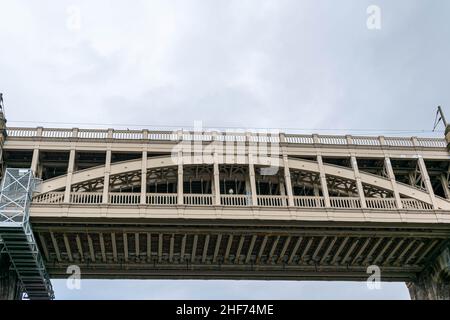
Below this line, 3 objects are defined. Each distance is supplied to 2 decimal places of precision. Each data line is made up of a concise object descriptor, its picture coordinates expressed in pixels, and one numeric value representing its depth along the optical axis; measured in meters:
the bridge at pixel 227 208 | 35.94
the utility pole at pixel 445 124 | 41.82
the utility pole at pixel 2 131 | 37.44
